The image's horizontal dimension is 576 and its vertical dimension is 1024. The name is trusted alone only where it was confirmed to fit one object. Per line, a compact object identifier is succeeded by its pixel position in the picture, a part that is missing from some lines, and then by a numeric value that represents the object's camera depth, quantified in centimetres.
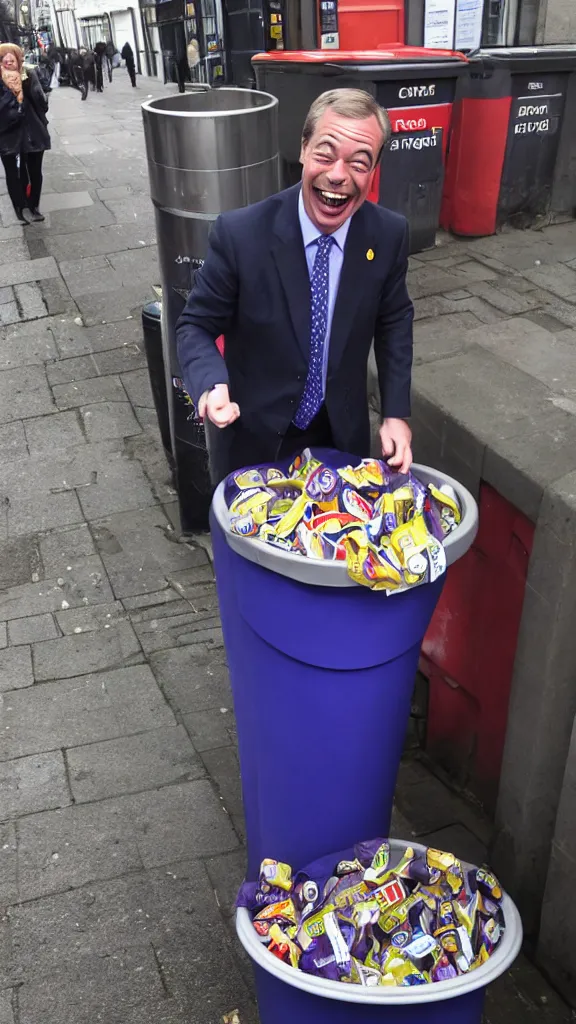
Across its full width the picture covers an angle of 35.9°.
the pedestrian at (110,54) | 2494
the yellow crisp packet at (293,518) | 188
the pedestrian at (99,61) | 2070
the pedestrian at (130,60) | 2169
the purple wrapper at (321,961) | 180
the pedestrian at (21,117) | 788
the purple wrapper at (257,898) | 200
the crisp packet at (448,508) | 201
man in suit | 207
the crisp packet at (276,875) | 204
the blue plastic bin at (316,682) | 183
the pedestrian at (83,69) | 1992
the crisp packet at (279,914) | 193
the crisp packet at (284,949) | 186
